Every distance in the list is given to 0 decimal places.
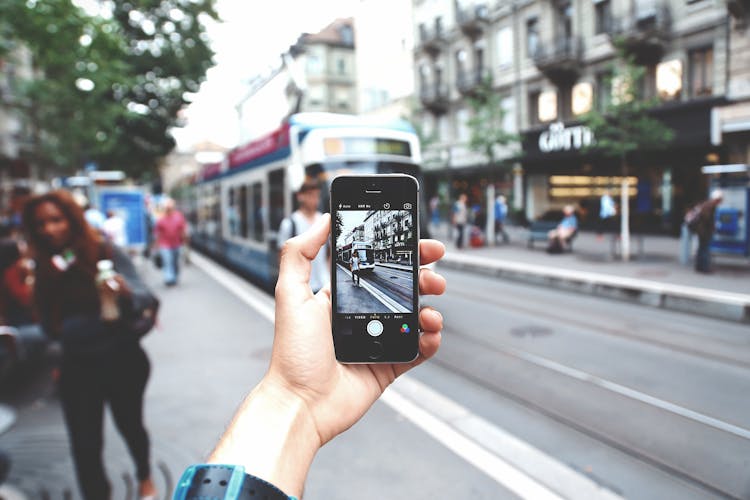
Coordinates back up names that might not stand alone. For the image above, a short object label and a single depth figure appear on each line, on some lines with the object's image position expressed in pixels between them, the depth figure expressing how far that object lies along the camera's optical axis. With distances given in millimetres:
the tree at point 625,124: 14398
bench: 17888
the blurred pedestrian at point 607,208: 18109
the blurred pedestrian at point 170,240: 12508
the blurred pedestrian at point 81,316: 3166
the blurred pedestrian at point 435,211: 25891
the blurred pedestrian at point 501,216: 21469
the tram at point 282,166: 6445
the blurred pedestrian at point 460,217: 19789
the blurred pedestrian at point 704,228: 12062
